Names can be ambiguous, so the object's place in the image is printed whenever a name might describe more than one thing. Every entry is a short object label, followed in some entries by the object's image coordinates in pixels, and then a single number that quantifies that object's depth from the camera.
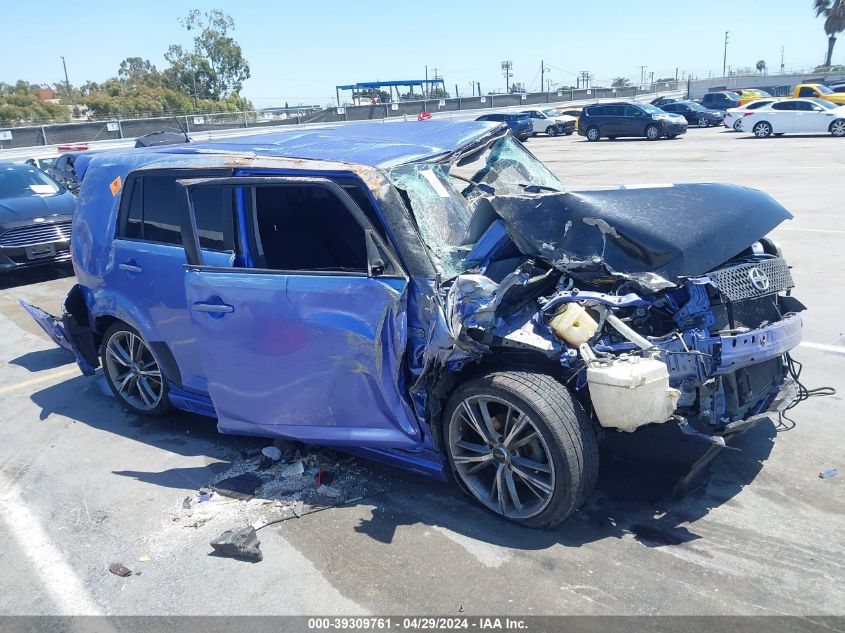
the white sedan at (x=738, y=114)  27.06
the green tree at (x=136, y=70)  91.83
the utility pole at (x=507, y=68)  112.12
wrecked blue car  3.34
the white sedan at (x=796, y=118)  24.47
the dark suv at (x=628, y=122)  28.72
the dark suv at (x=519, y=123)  31.20
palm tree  73.44
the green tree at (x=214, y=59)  81.31
